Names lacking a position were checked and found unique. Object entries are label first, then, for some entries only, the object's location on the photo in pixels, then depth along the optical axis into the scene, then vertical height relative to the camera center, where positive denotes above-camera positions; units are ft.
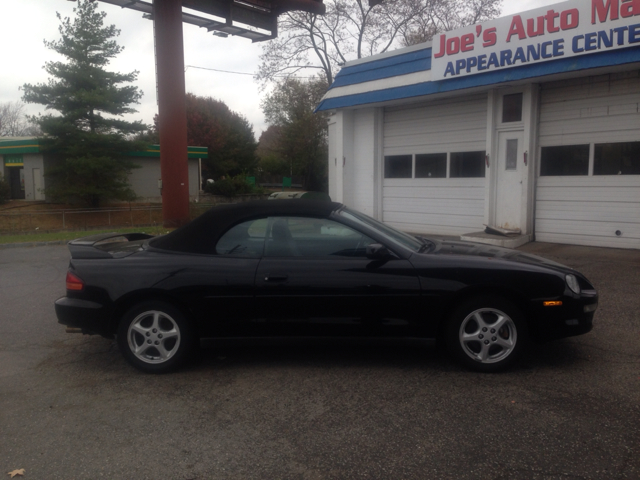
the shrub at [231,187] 115.34 -0.46
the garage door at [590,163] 34.99 +1.38
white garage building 34.42 +4.33
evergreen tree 87.97 +11.60
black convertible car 14.76 -2.91
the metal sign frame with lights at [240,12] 58.59 +19.27
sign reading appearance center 31.58 +9.38
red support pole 52.34 +7.41
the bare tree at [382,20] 116.88 +35.49
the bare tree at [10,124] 221.25 +25.01
